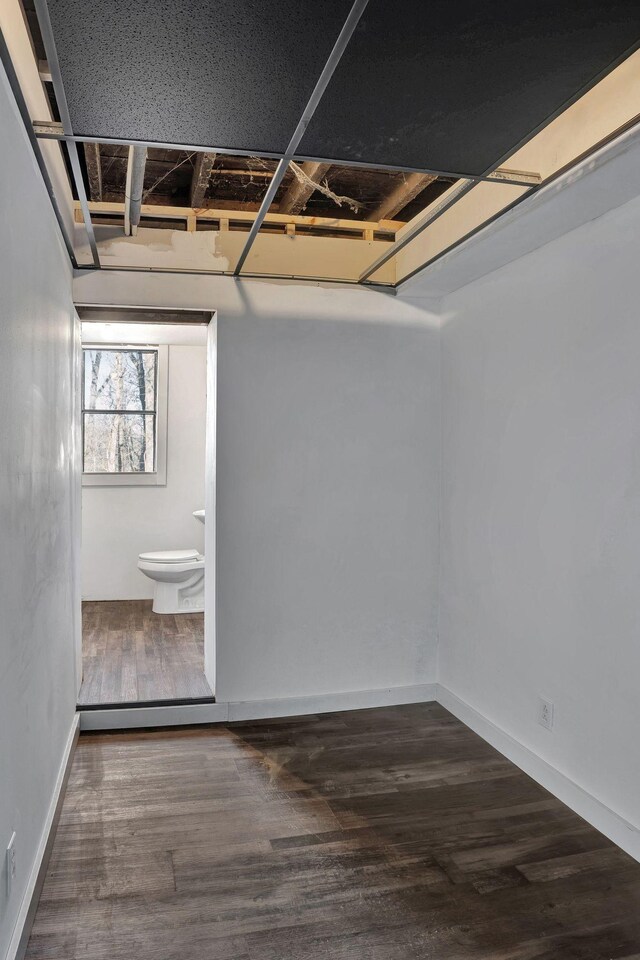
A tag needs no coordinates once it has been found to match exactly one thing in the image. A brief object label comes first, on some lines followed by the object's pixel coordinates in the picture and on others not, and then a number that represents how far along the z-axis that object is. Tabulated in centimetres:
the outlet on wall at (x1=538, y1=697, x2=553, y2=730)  302
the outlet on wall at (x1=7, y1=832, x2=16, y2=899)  181
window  622
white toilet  561
